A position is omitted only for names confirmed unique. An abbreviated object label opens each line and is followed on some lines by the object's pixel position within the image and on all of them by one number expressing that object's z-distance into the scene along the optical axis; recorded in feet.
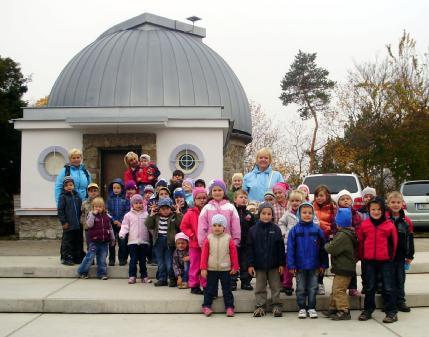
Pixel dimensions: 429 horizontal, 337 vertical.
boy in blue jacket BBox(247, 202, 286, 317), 19.71
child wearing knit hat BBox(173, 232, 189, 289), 22.54
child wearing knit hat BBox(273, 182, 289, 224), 22.15
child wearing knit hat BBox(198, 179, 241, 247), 20.72
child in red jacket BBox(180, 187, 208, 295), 21.65
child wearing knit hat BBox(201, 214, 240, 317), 19.54
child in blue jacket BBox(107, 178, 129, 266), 26.02
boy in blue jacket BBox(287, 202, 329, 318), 19.38
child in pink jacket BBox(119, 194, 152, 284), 23.98
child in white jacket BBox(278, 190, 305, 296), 21.07
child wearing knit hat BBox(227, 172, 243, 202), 23.98
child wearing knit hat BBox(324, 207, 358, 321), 19.08
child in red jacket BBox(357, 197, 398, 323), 18.99
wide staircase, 20.21
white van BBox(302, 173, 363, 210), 41.95
